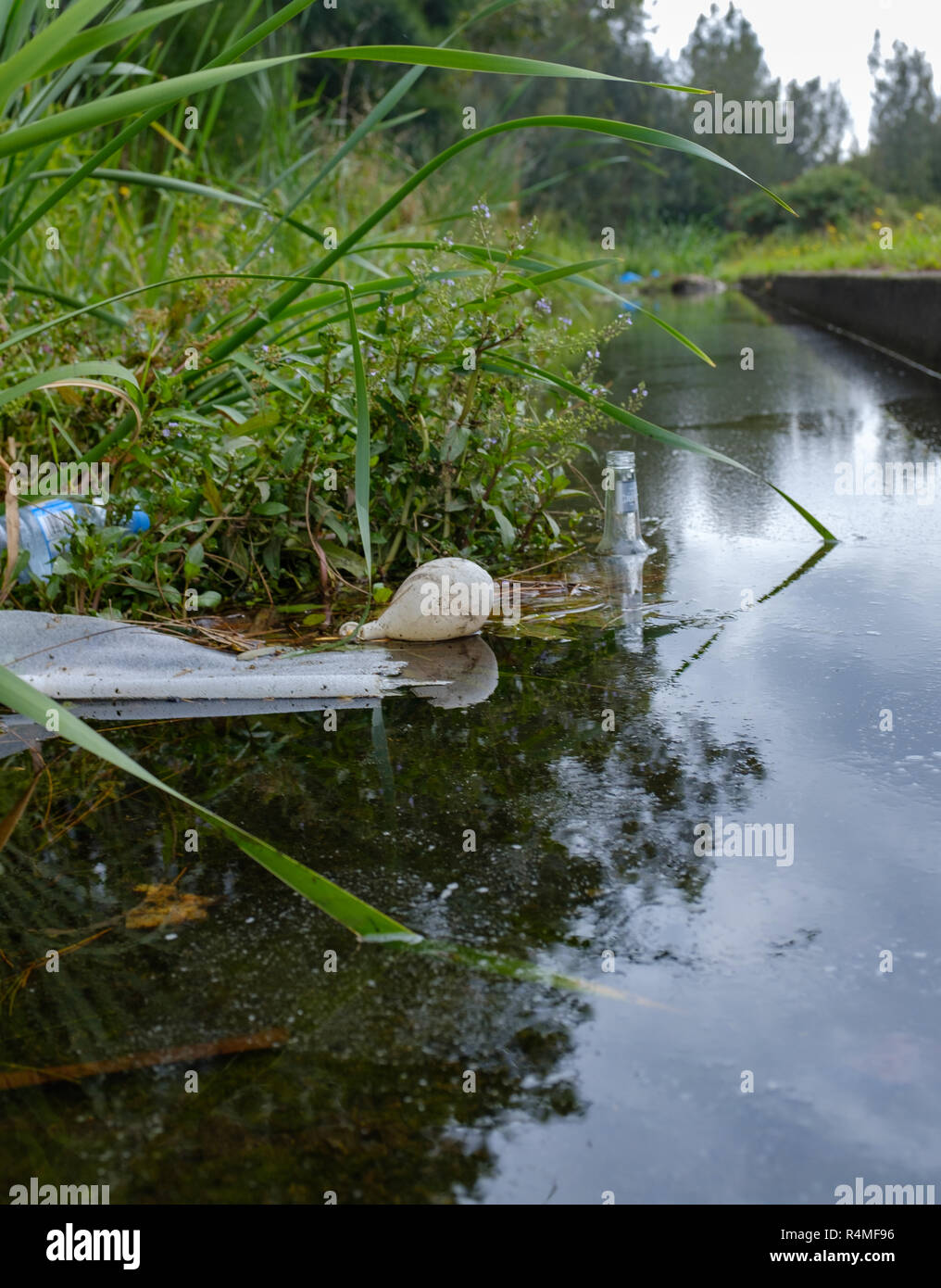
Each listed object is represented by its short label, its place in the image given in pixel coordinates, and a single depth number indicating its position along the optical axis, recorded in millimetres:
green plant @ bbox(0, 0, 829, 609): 2902
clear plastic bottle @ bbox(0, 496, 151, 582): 2973
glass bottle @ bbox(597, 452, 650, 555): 3404
